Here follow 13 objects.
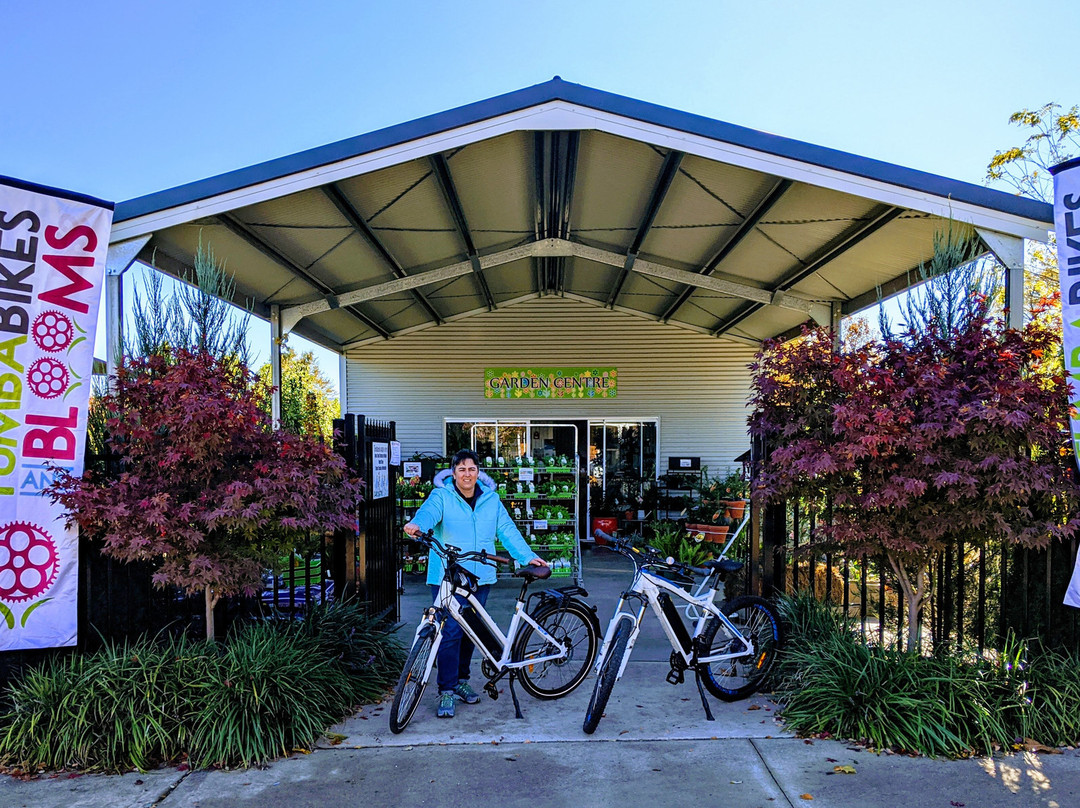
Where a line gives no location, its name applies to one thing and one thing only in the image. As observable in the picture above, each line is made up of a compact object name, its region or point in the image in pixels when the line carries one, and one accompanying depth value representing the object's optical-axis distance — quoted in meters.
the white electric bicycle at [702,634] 4.49
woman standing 4.84
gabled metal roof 7.02
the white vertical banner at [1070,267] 4.70
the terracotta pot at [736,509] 13.02
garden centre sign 15.23
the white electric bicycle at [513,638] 4.49
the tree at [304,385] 19.83
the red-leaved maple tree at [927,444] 4.51
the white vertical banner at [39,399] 4.61
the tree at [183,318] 6.08
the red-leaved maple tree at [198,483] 4.33
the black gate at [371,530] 5.77
